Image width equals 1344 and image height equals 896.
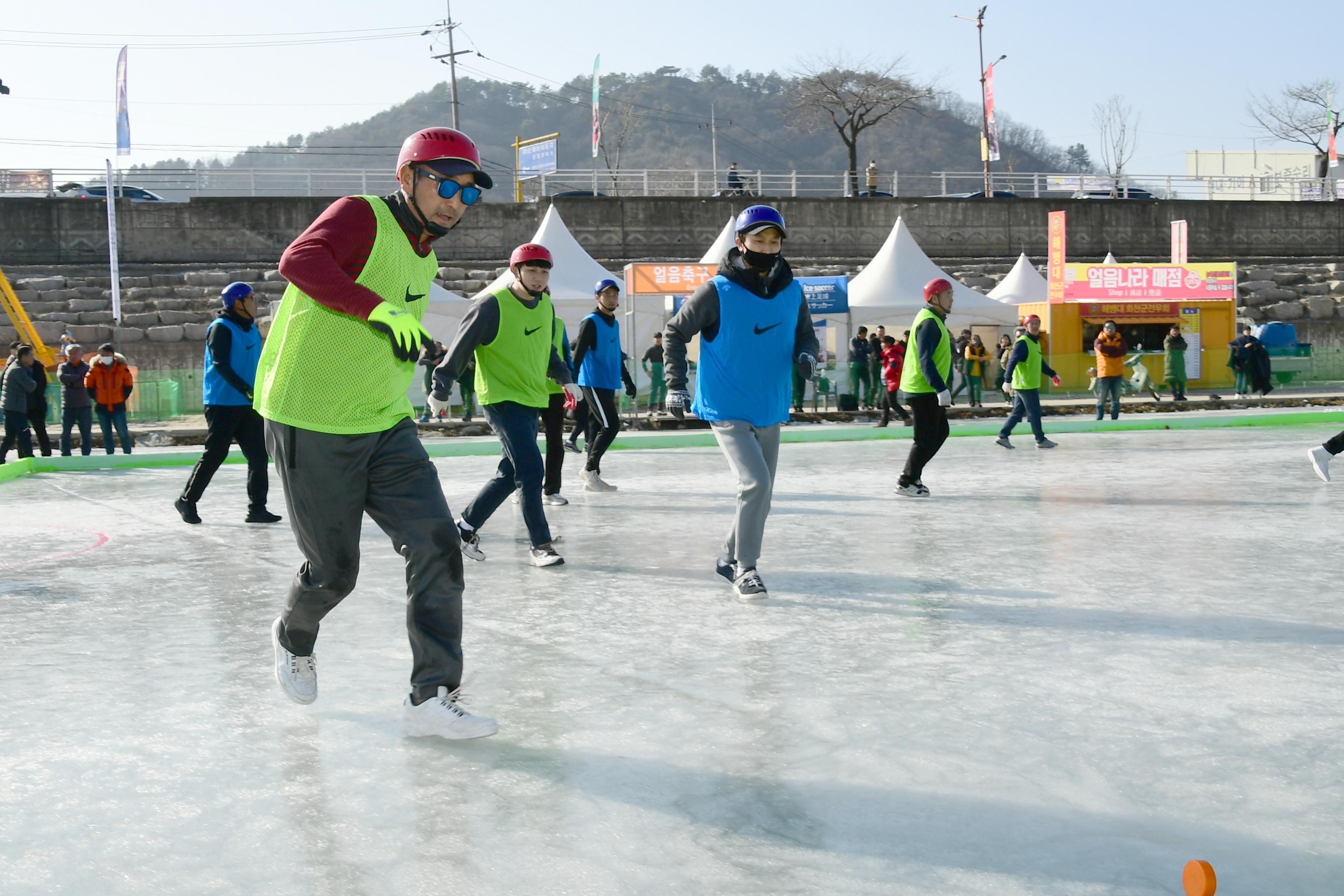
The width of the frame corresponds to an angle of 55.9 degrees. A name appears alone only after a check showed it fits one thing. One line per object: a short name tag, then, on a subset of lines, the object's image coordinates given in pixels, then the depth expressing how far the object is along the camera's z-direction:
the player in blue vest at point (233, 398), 7.72
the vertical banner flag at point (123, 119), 26.52
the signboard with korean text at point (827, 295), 20.72
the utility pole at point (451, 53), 48.19
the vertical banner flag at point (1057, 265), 24.17
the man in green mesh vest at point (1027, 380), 12.41
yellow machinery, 22.20
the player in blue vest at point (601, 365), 9.42
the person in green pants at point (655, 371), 19.53
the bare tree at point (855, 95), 50.59
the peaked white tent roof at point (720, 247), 21.28
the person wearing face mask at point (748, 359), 5.38
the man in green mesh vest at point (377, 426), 3.30
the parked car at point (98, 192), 32.03
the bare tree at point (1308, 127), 53.34
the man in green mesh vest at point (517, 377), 6.15
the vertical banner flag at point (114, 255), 22.97
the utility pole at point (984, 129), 40.00
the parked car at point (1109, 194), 37.09
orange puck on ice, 2.19
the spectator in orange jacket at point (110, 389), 14.43
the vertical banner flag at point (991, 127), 39.94
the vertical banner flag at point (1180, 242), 27.17
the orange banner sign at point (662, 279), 20.23
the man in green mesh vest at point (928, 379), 8.76
